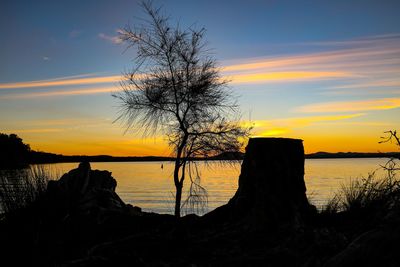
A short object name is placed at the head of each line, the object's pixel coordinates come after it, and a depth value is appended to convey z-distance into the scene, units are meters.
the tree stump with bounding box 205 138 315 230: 7.56
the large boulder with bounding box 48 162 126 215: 8.81
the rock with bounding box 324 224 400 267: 3.15
